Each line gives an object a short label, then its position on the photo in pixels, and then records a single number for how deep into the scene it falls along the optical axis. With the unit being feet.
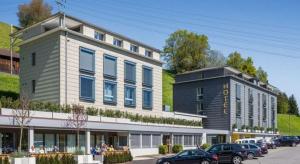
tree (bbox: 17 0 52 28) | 373.40
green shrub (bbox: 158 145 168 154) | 168.45
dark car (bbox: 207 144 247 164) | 109.70
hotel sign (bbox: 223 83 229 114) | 245.45
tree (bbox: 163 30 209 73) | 400.47
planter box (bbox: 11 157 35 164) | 93.91
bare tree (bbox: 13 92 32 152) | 103.19
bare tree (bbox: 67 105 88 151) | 121.27
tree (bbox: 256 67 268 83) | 449.97
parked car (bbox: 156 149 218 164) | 96.63
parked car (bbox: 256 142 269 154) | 153.58
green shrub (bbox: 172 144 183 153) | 176.14
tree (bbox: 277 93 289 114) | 528.22
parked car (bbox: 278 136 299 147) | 237.66
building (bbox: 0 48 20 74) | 248.52
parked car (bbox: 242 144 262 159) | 129.90
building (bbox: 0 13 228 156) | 133.18
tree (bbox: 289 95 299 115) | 554.05
